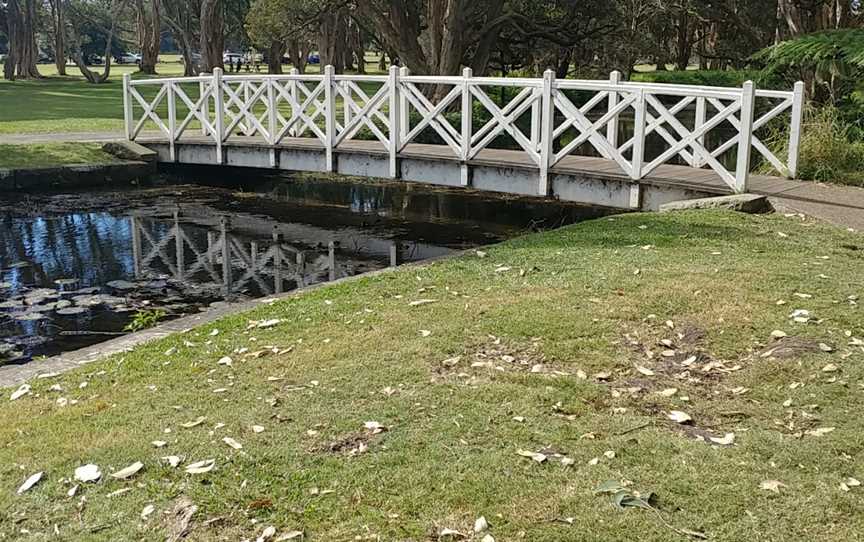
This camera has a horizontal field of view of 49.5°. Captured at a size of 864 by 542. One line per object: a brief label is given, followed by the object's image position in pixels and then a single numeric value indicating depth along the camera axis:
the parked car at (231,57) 79.59
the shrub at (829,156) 13.01
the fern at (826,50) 15.68
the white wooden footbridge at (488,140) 12.10
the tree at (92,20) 68.62
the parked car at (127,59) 90.44
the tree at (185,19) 49.59
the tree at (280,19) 29.77
